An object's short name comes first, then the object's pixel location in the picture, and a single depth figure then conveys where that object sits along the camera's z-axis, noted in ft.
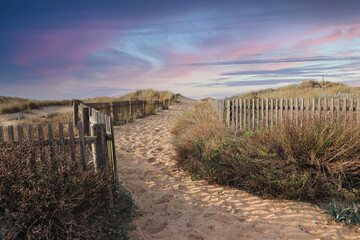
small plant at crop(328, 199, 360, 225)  12.25
